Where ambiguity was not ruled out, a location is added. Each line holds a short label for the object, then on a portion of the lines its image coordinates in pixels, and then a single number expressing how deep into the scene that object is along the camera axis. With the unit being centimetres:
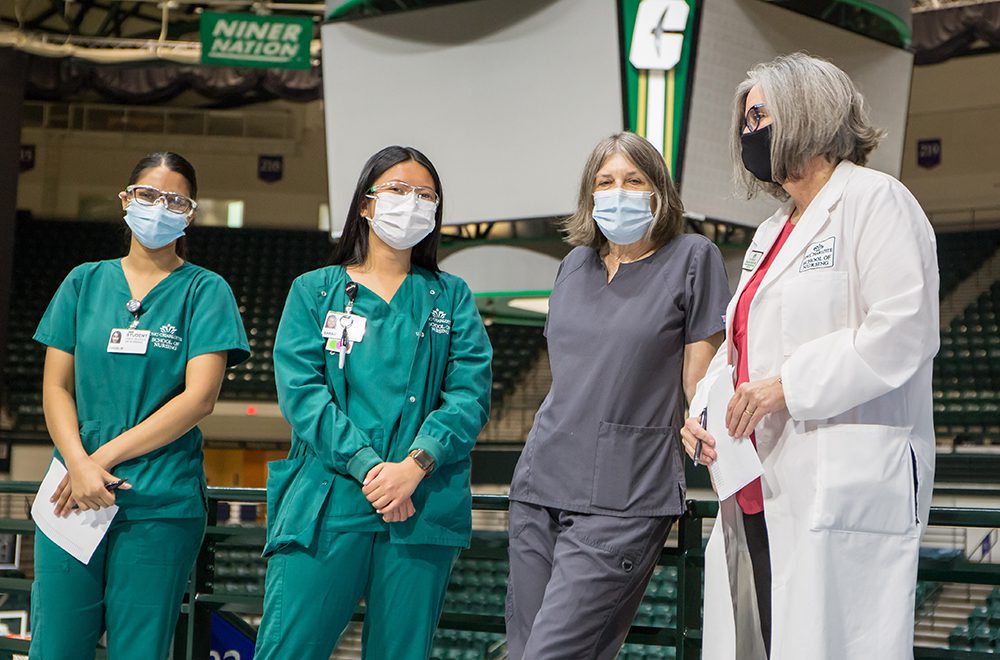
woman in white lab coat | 217
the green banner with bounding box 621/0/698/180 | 820
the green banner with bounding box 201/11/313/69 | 1262
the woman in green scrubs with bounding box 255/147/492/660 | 270
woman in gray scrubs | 254
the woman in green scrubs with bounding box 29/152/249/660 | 295
